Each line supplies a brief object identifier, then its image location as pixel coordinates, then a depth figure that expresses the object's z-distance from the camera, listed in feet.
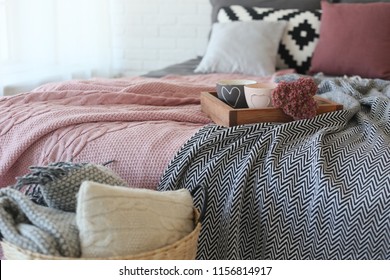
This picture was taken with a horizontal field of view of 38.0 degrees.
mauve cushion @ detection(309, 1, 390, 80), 8.10
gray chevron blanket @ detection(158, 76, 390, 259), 4.09
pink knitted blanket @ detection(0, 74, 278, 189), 4.61
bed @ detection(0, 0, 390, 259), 4.14
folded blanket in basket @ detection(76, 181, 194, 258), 3.43
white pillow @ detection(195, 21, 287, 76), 8.58
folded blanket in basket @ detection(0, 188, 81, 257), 3.38
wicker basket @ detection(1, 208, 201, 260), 3.34
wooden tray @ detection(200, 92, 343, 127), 4.87
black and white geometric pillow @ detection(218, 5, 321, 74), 8.75
